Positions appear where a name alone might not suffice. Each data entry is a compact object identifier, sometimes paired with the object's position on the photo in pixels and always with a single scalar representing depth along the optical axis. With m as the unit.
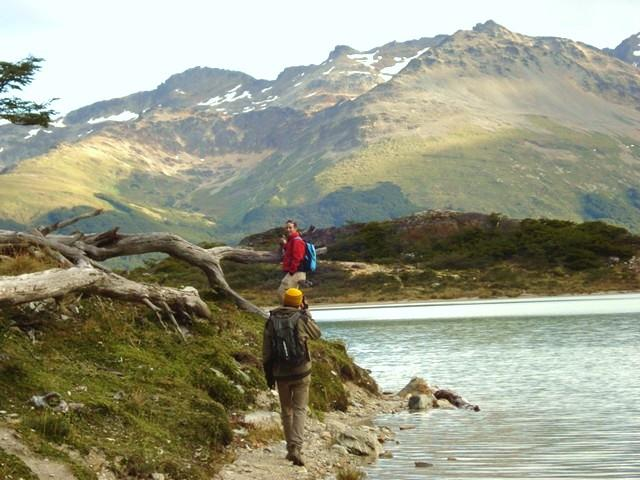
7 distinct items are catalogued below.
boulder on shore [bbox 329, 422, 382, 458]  19.25
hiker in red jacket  22.06
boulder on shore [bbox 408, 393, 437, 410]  27.33
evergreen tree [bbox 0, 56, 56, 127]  28.47
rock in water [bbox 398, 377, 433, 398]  28.85
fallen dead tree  17.69
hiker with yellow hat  15.59
